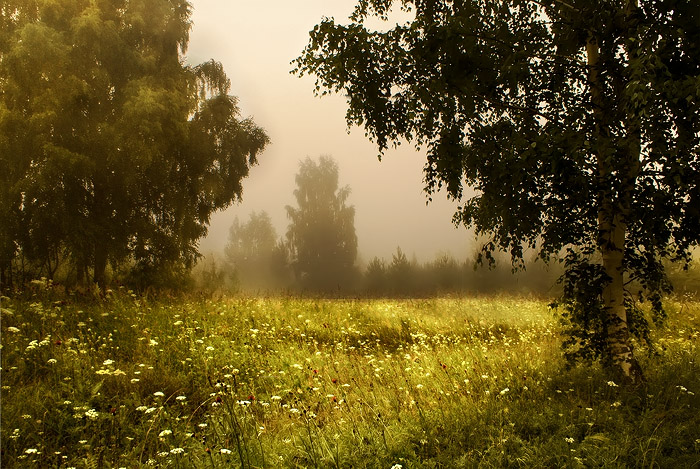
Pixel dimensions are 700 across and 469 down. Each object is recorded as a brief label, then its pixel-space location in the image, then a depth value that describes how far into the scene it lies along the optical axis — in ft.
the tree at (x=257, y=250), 134.51
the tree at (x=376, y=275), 113.60
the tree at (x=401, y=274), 111.04
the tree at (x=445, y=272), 107.55
